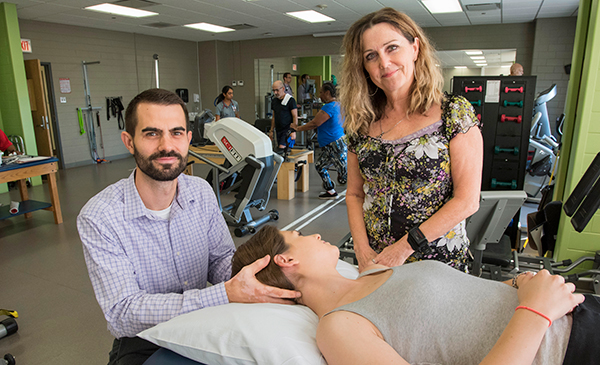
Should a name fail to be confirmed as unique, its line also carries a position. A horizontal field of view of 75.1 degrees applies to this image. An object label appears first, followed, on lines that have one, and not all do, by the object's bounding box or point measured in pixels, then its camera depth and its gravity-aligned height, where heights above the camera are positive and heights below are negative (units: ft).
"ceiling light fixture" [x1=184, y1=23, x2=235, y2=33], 28.61 +5.37
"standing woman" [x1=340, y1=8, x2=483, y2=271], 4.35 -0.54
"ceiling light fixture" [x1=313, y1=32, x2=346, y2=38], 32.34 +5.24
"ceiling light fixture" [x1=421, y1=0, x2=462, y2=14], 21.79 +5.20
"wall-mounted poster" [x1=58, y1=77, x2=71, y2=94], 26.23 +1.01
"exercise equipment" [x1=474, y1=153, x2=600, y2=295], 4.28 -2.98
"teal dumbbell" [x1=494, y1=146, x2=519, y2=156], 10.22 -1.39
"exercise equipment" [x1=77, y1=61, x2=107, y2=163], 27.38 -1.18
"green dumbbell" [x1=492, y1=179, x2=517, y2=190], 10.54 -2.33
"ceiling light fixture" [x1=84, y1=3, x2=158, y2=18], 21.87 +5.19
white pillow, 3.22 -2.01
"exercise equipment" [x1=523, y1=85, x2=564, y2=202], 17.87 -2.44
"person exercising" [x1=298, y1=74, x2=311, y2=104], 37.23 +0.77
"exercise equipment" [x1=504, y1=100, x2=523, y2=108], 9.92 -0.17
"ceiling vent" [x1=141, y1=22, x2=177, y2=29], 27.74 +5.27
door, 22.35 -0.26
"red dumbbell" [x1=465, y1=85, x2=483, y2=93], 10.13 +0.21
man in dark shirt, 21.31 -0.84
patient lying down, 2.85 -1.75
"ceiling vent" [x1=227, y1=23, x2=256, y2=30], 29.18 +5.38
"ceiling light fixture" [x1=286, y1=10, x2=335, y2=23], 24.85 +5.37
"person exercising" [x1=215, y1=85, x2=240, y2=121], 24.30 -0.26
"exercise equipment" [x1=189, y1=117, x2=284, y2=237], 12.75 -2.19
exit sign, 23.41 +3.26
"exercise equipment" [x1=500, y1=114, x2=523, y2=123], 10.02 -0.57
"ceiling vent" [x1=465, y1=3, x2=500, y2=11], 22.18 +5.13
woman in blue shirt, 17.20 -1.75
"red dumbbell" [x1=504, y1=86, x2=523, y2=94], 9.87 +0.18
